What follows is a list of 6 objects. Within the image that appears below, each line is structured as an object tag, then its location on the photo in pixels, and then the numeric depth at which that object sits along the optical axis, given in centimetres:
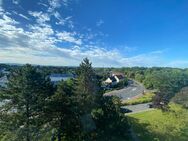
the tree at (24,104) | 905
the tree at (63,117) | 1017
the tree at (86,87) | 1076
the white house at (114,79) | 4322
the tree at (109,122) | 1036
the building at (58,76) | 5654
